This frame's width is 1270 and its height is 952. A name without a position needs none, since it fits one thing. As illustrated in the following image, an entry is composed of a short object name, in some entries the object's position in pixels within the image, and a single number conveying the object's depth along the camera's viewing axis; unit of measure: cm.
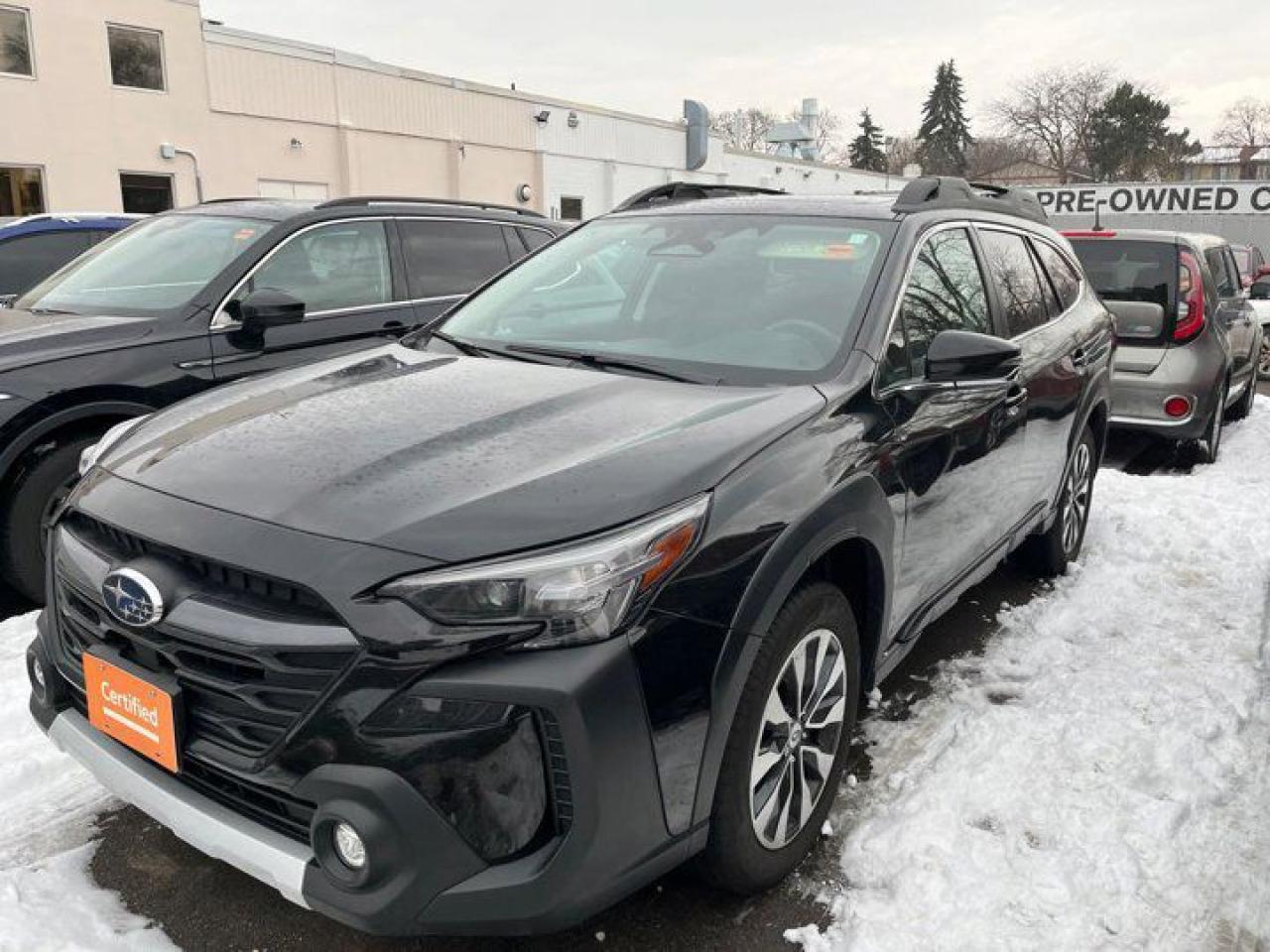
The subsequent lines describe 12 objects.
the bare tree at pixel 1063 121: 6278
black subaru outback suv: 186
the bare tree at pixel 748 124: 6838
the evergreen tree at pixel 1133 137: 5919
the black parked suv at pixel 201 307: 404
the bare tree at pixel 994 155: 6631
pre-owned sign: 2812
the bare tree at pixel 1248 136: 7169
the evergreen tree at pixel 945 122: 7456
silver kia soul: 698
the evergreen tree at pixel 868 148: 7544
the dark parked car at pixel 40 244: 778
